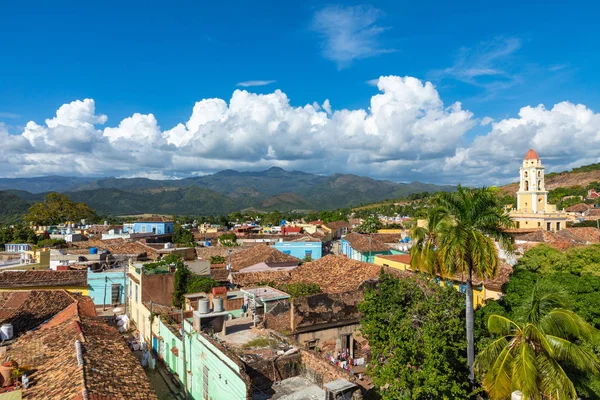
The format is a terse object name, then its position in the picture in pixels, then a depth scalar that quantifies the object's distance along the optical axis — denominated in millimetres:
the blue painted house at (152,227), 68000
